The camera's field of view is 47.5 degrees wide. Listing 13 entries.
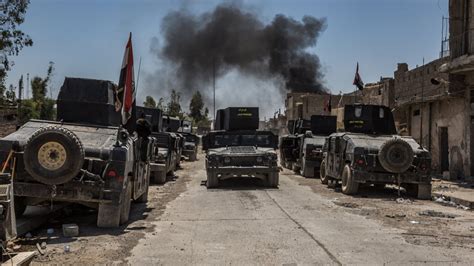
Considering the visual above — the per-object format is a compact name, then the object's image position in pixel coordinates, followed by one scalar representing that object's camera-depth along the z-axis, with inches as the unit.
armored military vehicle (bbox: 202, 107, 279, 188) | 624.1
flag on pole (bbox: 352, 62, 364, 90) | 1064.2
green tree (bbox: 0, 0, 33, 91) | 920.3
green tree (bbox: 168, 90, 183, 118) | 2699.3
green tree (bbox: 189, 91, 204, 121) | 3169.3
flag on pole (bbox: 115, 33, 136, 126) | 379.2
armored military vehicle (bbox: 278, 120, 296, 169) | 1032.2
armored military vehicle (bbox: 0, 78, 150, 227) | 317.1
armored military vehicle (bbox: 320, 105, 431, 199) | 552.1
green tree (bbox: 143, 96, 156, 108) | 2623.3
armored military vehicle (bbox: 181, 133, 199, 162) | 1394.9
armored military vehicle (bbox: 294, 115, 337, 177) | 858.8
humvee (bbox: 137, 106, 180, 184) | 693.5
